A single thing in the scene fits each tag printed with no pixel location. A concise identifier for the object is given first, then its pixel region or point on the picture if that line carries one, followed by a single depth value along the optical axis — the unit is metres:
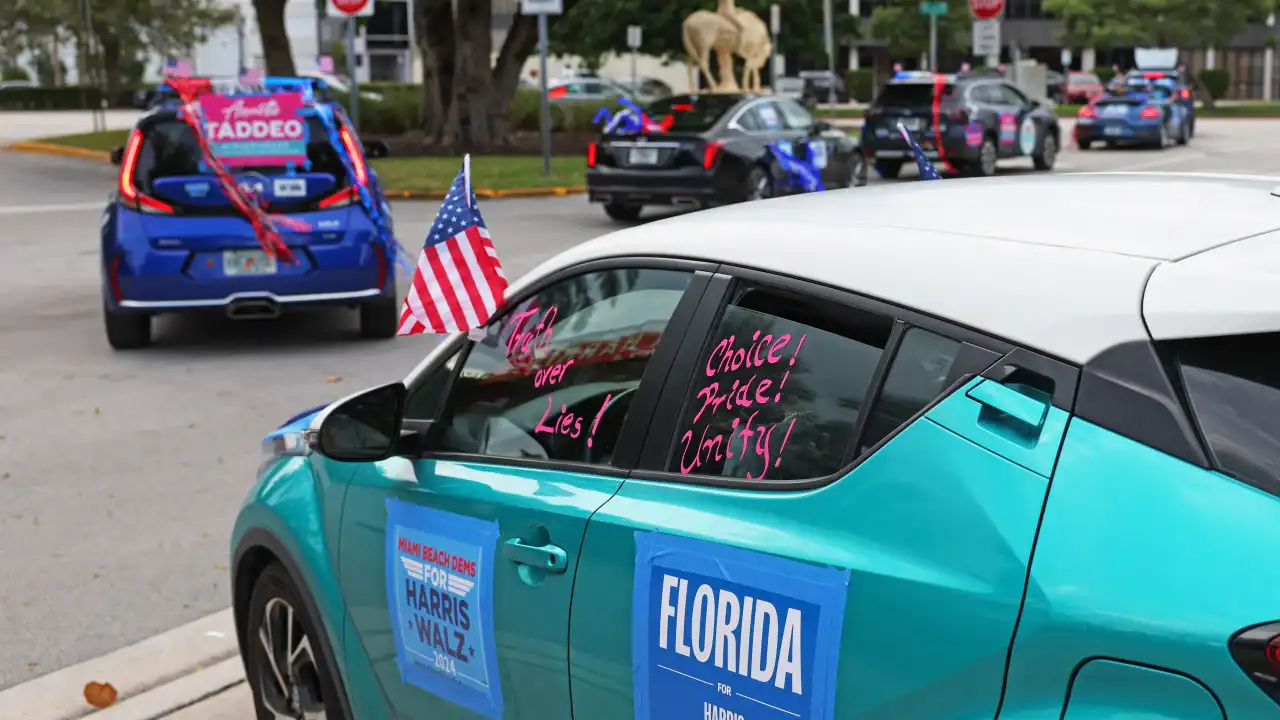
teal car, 1.99
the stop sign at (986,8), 29.48
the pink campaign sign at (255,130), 10.77
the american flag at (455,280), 3.46
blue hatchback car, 10.60
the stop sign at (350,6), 21.06
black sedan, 18.78
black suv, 25.98
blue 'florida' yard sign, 2.32
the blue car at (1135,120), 33.38
